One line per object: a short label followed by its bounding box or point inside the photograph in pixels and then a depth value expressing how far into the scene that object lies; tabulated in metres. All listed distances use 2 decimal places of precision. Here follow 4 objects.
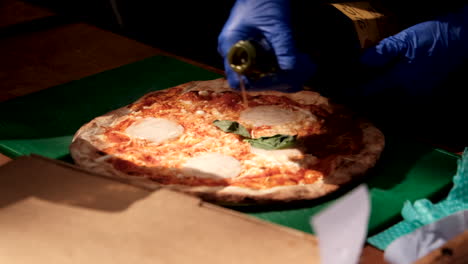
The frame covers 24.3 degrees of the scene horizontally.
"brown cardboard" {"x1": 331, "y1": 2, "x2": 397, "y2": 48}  1.13
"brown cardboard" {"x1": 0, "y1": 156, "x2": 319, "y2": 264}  0.86
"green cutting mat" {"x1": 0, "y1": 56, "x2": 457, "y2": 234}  0.97
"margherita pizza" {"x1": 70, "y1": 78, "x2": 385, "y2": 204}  0.99
